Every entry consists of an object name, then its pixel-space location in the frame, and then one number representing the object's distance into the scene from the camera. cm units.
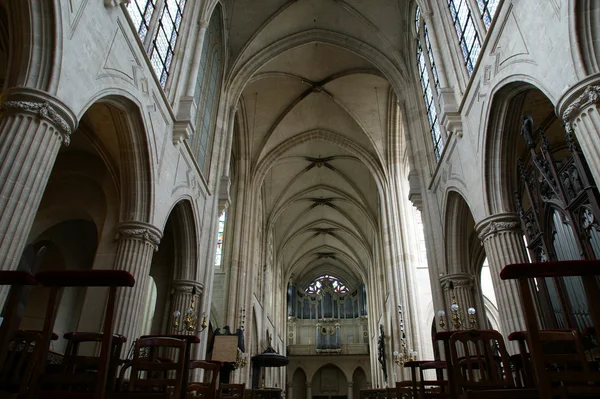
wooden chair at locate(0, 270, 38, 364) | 315
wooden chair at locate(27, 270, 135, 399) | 331
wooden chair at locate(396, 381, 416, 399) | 874
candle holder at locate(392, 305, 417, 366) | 1747
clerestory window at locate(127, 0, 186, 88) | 936
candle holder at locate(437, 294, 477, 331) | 1035
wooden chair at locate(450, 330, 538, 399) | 366
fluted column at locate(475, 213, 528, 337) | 816
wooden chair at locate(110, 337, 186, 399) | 387
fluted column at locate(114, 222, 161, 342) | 819
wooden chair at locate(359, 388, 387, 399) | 1657
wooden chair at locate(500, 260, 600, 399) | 320
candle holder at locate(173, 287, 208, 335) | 1091
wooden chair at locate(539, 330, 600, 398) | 322
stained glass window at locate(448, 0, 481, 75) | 1003
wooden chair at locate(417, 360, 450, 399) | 608
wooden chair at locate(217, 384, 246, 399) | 902
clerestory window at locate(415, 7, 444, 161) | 1309
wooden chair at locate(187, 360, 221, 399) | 554
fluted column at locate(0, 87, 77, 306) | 503
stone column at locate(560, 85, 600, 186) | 535
